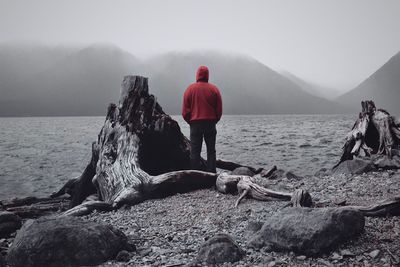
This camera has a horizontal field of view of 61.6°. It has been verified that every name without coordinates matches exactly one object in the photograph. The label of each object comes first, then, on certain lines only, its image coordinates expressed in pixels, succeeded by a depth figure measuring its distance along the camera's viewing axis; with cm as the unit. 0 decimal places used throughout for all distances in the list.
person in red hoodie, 922
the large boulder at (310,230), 445
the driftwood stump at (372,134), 1153
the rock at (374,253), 423
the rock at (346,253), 432
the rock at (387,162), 1016
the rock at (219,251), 450
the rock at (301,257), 440
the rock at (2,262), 458
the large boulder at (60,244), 459
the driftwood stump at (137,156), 861
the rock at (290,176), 1126
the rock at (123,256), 488
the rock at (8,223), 702
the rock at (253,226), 550
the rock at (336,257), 428
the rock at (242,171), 1169
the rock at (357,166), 1019
